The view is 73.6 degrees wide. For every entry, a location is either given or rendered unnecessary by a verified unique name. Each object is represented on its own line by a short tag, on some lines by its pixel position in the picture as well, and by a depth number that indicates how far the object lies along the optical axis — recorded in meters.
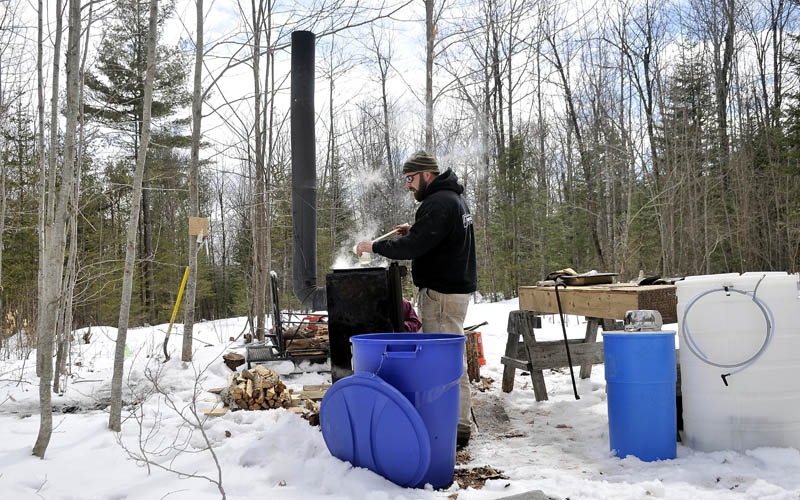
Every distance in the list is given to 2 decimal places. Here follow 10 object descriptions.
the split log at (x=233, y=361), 6.07
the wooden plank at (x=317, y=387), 5.11
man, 3.51
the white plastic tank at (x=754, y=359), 2.96
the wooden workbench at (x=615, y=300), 3.45
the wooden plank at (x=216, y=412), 4.15
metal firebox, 4.39
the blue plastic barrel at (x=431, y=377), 2.72
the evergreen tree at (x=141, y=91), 18.05
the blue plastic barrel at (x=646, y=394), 3.09
